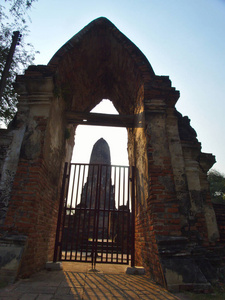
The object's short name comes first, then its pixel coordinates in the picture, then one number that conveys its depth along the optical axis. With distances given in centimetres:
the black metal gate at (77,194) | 450
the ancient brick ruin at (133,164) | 302
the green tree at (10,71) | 610
